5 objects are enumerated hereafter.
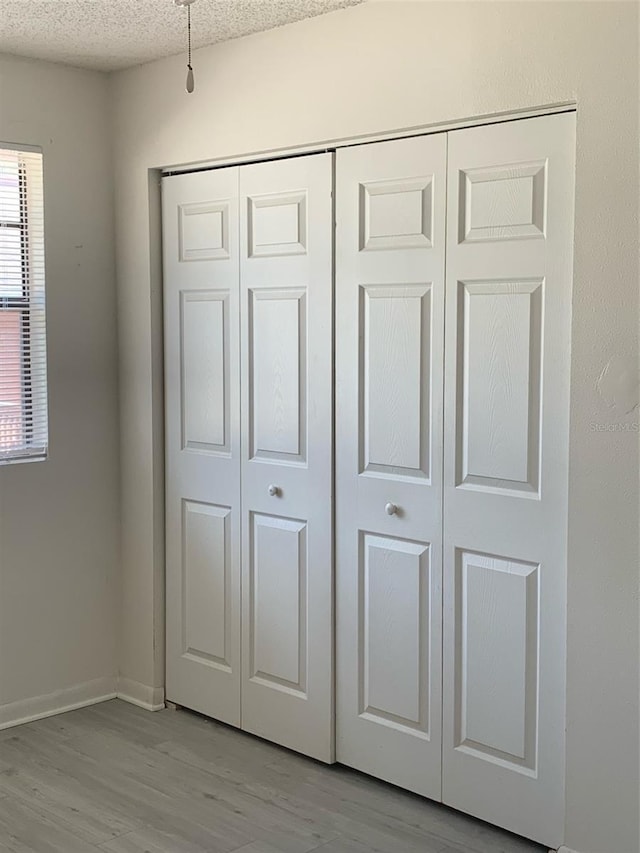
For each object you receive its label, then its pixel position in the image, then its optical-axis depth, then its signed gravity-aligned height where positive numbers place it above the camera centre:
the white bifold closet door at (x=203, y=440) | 3.59 -0.29
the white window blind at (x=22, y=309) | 3.68 +0.19
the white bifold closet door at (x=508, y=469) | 2.72 -0.30
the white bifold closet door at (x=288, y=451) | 3.29 -0.30
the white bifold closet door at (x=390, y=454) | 3.00 -0.28
